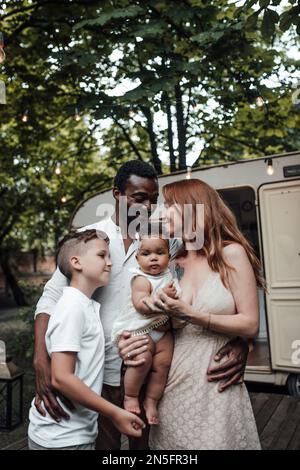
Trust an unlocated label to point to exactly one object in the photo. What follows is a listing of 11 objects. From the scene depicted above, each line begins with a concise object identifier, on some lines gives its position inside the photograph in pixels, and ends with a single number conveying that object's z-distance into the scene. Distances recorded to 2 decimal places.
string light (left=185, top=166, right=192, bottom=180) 6.10
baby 1.83
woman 1.79
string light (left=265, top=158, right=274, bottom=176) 5.50
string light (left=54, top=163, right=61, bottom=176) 10.18
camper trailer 5.32
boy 1.66
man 1.83
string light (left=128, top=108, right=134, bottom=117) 5.30
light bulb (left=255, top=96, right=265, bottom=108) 6.04
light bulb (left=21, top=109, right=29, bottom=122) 7.70
